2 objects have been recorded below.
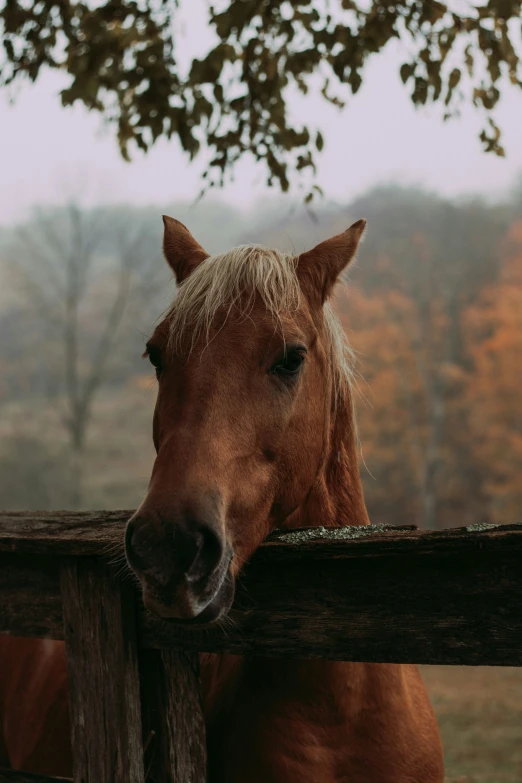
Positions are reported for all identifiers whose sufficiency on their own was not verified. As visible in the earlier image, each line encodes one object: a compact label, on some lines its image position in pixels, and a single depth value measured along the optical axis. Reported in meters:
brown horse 1.99
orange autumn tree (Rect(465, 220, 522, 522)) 24.34
